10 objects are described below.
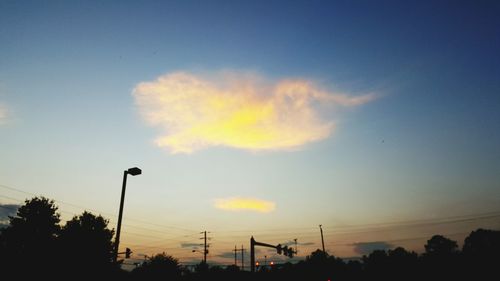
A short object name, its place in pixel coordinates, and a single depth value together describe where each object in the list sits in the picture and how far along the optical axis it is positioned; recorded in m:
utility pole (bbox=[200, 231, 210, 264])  64.88
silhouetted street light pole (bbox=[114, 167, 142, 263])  15.49
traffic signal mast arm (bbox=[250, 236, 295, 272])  26.18
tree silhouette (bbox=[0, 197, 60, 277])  35.97
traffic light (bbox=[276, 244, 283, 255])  33.71
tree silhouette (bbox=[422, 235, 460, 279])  55.59
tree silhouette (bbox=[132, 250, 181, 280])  46.91
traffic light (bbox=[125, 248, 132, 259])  33.91
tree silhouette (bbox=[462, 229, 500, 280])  51.44
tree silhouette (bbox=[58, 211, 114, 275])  38.66
